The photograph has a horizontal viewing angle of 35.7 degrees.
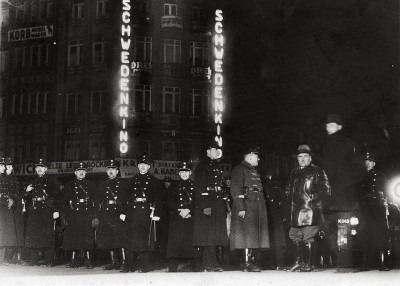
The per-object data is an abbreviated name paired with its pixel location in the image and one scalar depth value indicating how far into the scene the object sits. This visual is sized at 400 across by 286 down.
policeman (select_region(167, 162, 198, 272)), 11.04
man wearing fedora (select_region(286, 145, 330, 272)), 10.03
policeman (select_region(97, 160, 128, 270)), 11.87
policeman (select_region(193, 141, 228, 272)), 10.63
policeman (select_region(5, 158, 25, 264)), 13.59
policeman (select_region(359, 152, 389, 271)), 10.31
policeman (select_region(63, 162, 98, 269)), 12.59
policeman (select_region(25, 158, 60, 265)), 12.99
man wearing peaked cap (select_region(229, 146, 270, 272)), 10.34
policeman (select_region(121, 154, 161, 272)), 10.88
